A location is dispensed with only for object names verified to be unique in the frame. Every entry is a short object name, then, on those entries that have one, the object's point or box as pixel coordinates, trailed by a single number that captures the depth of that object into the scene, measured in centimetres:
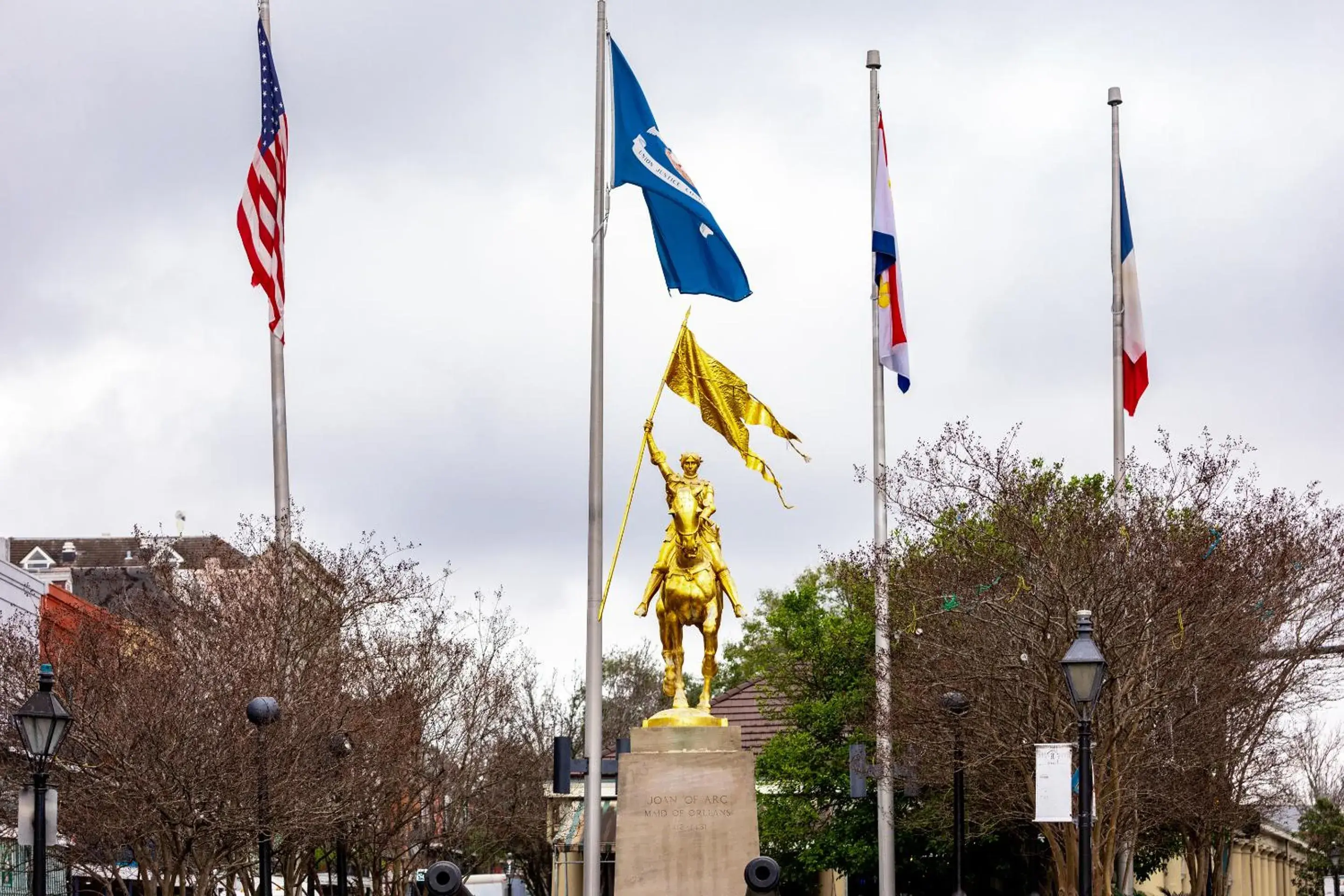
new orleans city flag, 3362
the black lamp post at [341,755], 2992
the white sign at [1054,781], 2119
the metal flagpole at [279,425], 3241
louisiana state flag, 2927
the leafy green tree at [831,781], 4462
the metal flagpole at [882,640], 3253
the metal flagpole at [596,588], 2706
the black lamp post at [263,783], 2414
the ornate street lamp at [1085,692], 2047
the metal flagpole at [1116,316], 3522
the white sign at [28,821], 2180
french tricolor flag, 3544
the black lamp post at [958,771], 2703
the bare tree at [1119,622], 3042
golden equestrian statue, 2794
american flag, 3153
